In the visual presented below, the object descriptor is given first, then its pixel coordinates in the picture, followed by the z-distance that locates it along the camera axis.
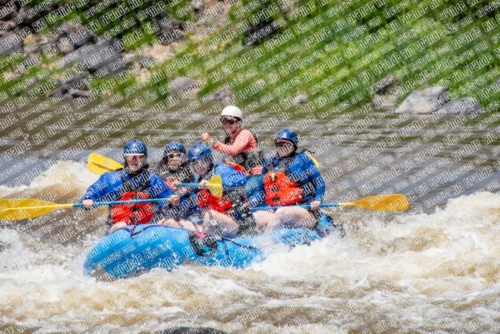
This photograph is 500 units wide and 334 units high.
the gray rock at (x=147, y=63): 20.59
